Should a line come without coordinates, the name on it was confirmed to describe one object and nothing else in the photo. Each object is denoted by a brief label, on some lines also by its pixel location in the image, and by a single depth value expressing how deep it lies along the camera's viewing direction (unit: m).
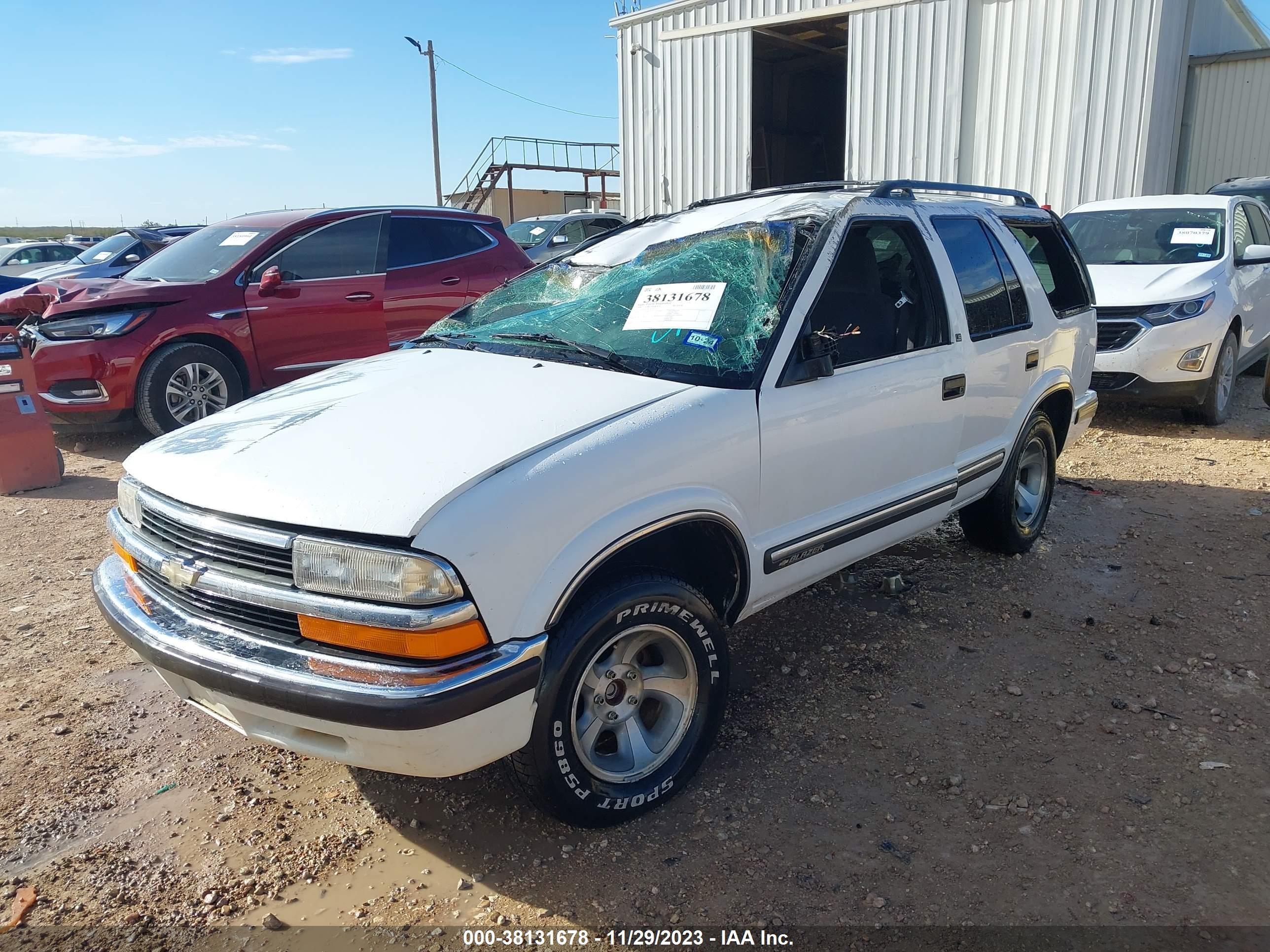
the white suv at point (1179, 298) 7.13
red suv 6.73
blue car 12.65
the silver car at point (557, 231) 14.20
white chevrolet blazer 2.21
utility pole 28.77
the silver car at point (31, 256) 17.34
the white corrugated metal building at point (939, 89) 12.45
